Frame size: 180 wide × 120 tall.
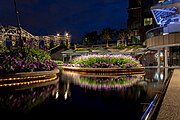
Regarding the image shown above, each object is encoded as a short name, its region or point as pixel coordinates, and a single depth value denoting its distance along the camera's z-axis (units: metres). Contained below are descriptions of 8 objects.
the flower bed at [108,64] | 10.90
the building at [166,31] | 16.05
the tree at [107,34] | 48.17
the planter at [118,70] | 10.72
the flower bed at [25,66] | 5.74
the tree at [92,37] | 51.81
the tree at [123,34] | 40.32
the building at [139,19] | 36.17
